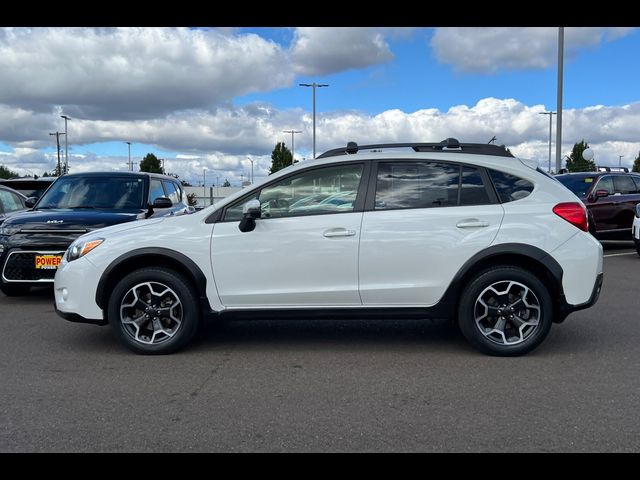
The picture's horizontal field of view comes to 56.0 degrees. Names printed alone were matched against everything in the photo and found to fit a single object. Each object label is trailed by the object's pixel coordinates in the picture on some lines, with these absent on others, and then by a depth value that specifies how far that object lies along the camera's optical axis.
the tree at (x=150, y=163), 75.69
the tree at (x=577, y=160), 47.82
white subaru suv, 5.04
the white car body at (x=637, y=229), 11.75
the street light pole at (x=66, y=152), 58.81
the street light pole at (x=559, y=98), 20.22
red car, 13.32
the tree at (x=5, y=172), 90.09
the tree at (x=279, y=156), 66.44
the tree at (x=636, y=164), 74.09
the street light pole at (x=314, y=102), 42.47
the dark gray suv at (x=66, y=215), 7.32
